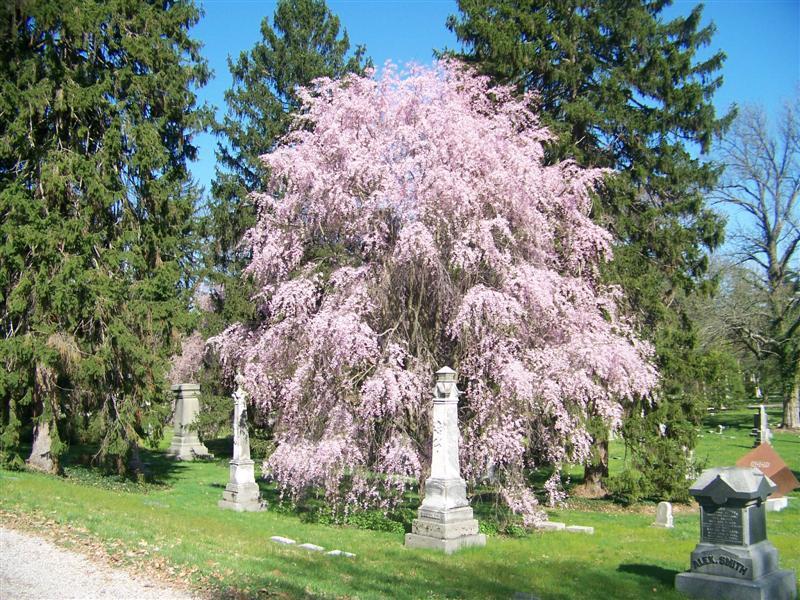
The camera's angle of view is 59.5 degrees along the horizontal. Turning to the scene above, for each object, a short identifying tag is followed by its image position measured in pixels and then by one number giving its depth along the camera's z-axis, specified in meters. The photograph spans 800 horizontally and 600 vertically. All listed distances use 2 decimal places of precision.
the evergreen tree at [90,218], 16.20
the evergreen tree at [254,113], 23.92
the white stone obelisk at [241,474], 15.18
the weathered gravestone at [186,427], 26.39
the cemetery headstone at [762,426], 19.70
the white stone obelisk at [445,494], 11.24
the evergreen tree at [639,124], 17.11
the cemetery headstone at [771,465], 15.97
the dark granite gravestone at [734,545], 7.93
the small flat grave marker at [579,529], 13.40
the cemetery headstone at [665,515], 14.14
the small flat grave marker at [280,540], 11.04
